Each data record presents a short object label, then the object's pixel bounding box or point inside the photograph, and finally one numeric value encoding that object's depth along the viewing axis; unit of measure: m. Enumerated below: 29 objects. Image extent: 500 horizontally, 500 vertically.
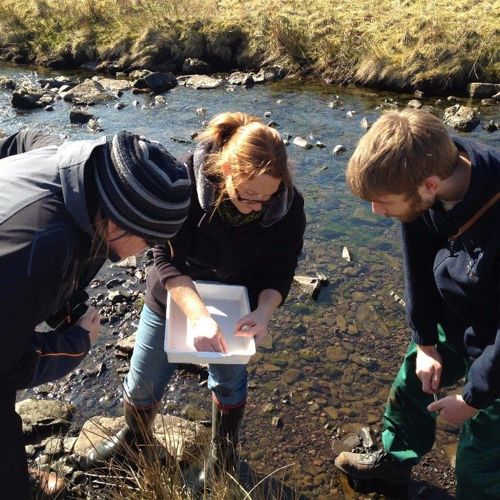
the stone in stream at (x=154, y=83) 12.60
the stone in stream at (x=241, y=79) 12.95
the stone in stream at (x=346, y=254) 6.12
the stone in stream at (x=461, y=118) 9.52
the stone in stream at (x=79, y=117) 10.34
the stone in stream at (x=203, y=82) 12.82
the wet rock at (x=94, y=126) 9.93
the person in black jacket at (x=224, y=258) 2.52
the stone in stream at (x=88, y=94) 11.62
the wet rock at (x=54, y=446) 3.52
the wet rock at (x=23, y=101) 11.30
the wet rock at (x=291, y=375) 4.40
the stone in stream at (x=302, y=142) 9.00
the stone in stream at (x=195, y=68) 14.32
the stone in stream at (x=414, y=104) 11.02
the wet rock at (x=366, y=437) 3.82
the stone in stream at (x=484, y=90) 11.47
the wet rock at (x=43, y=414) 3.78
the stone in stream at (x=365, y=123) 9.87
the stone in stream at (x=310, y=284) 5.44
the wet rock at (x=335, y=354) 4.64
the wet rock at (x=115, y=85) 12.78
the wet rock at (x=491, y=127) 9.44
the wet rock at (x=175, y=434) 3.13
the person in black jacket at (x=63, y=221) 1.73
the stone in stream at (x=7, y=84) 12.98
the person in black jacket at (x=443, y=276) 2.21
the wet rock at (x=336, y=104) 11.07
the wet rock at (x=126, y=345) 4.58
